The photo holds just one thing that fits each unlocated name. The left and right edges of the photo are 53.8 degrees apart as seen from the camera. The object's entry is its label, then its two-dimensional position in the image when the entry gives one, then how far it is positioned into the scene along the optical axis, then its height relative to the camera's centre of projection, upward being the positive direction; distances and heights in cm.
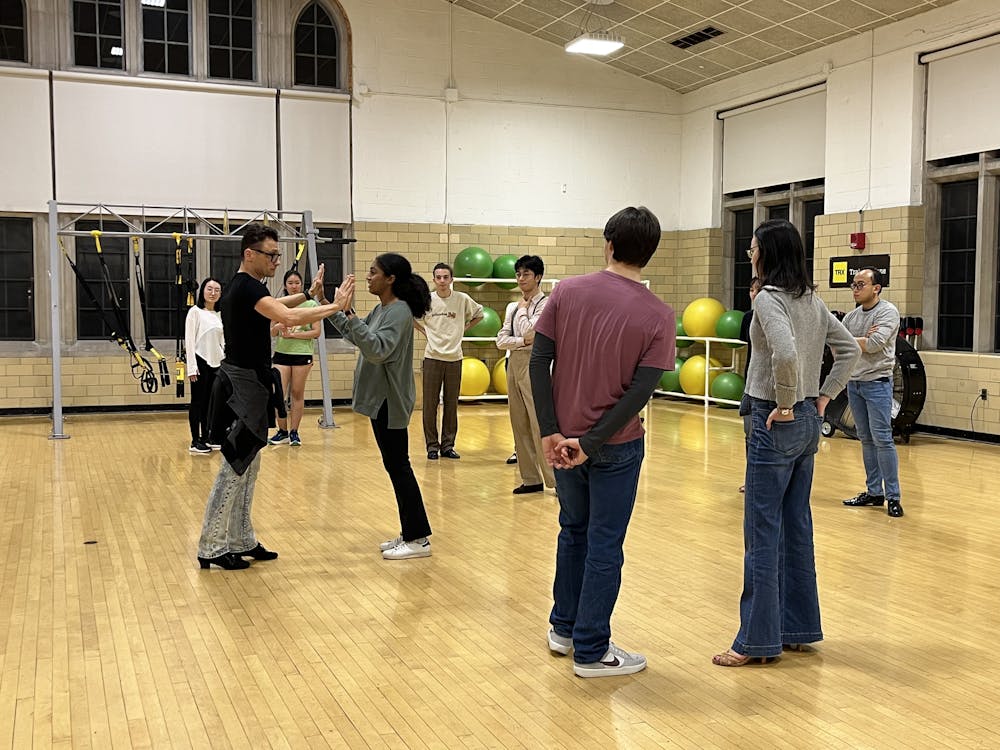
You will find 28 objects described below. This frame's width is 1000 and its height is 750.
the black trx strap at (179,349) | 910 -47
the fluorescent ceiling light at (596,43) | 1113 +298
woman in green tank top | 914 -56
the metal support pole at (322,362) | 1044 -62
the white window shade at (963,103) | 969 +206
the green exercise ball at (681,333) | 1362 -38
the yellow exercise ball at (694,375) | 1295 -92
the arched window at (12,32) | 1145 +315
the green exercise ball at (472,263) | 1279 +54
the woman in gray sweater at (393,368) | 488 -32
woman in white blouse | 827 -30
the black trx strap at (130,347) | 941 -43
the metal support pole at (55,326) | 962 -23
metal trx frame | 965 +87
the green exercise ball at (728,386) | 1235 -101
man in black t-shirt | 475 -35
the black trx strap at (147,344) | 963 -41
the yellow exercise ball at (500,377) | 1275 -94
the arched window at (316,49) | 1262 +329
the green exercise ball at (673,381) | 1352 -104
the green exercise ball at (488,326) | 1250 -27
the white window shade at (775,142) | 1205 +212
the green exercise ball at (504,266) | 1300 +51
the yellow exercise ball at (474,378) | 1267 -94
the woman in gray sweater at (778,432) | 354 -46
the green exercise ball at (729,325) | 1252 -24
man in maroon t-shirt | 335 -30
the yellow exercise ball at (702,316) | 1309 -14
